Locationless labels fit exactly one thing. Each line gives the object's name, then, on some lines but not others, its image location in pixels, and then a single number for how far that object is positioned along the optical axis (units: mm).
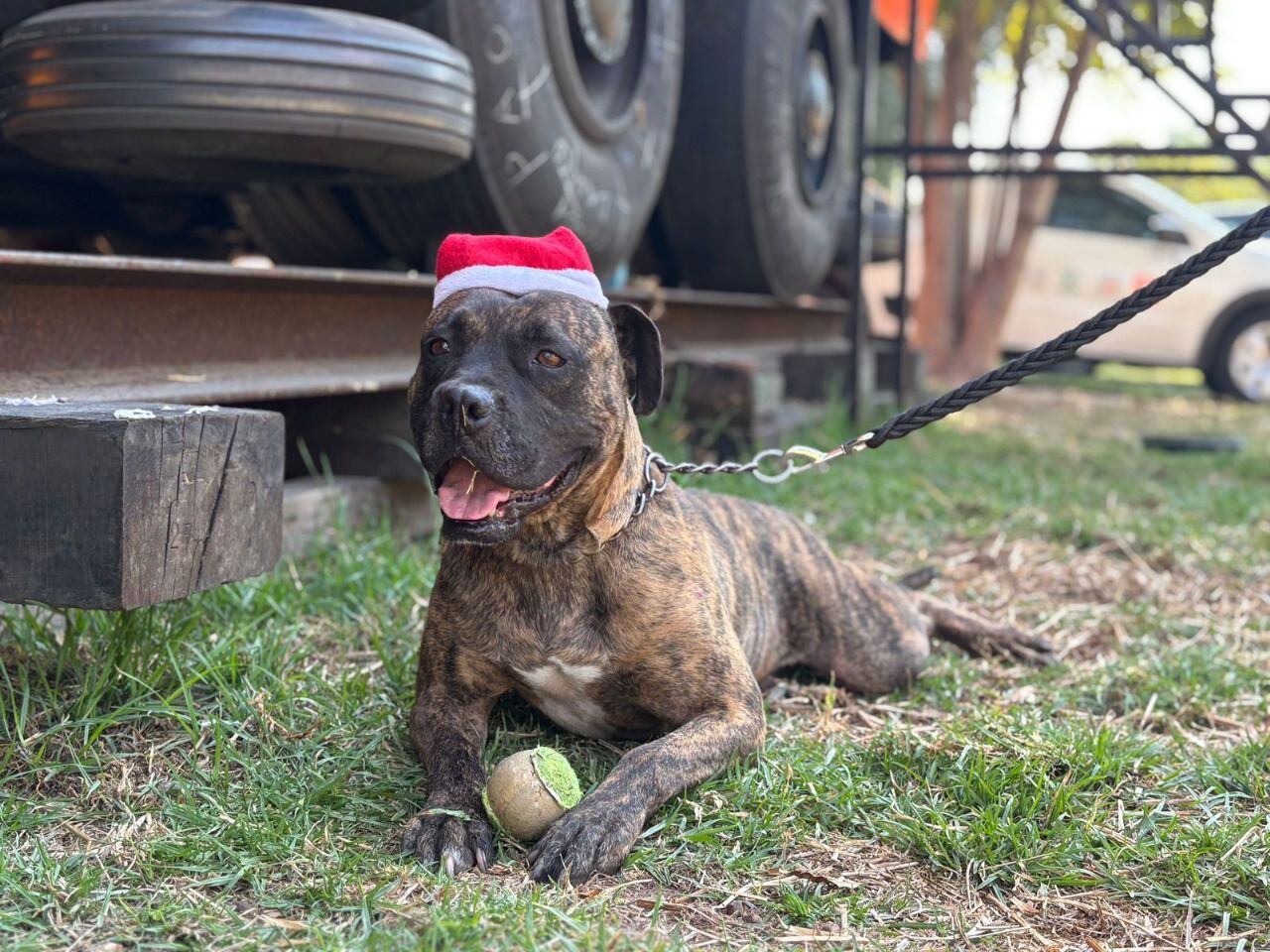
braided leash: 2762
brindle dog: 2389
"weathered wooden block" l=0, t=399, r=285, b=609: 2189
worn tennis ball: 2377
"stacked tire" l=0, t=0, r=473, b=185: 3236
